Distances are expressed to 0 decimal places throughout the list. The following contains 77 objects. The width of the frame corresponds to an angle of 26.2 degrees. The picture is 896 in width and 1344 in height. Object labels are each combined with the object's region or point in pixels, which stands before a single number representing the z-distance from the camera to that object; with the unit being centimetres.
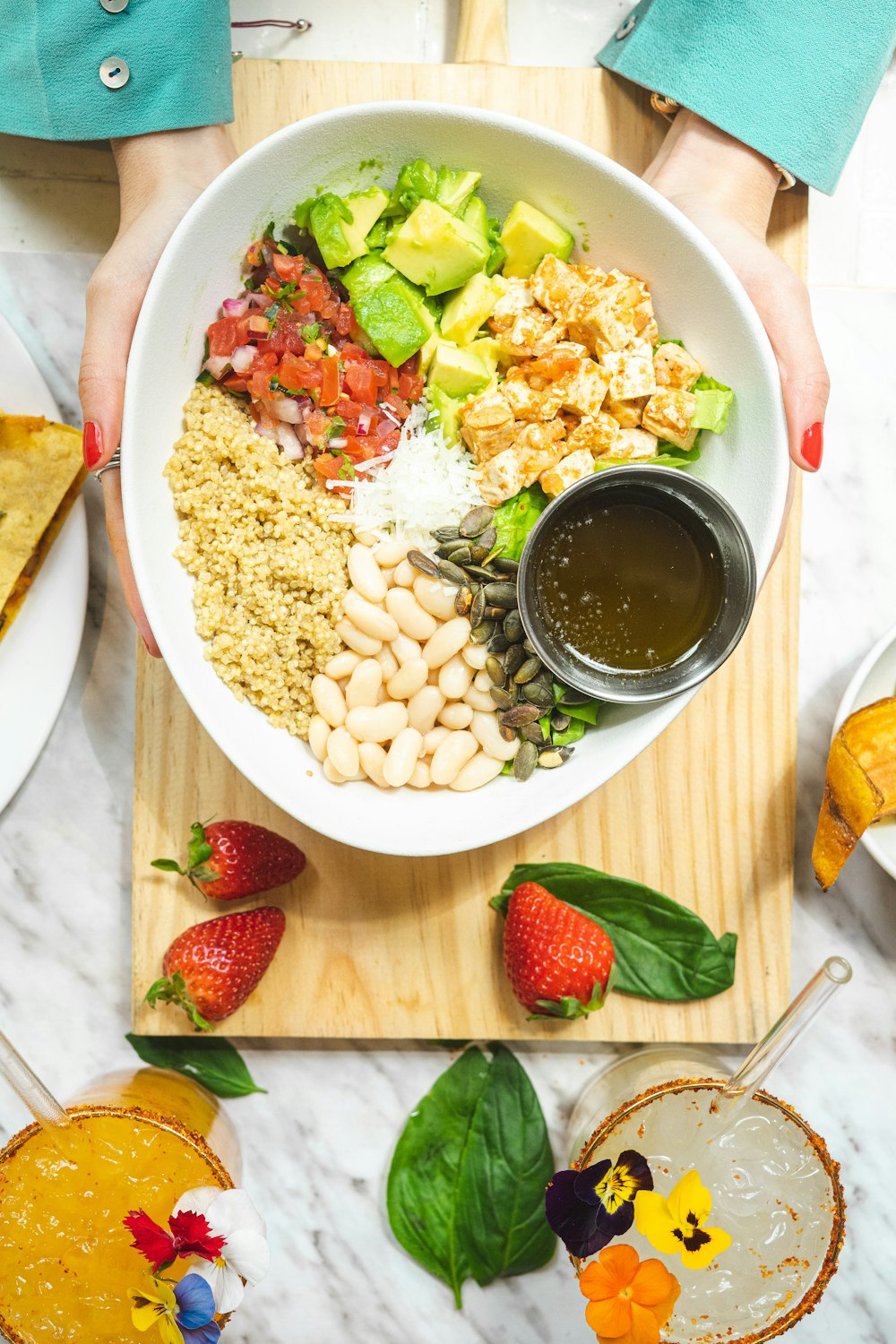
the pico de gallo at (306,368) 62
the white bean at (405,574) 62
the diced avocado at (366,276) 62
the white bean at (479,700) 63
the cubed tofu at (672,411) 61
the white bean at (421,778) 63
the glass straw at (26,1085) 59
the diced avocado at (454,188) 62
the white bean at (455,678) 63
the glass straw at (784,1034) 58
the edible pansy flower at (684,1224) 61
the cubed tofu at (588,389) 62
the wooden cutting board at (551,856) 66
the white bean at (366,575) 62
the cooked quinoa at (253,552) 61
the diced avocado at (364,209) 62
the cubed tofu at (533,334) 62
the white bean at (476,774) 63
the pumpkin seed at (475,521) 62
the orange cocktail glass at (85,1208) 61
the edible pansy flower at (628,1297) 60
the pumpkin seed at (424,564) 62
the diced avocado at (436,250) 61
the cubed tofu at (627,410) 62
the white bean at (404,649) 63
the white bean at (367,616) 62
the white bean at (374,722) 62
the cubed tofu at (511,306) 62
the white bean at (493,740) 63
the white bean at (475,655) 63
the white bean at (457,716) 63
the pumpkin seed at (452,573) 62
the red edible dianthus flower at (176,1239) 58
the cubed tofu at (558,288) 62
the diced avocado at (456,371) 62
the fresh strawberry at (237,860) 64
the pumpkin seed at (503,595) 63
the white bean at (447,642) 62
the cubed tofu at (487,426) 62
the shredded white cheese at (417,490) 62
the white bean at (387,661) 63
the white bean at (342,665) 62
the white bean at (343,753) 62
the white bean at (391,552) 62
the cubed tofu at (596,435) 62
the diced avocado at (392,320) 62
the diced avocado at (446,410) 63
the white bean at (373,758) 62
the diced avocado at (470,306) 62
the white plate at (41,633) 67
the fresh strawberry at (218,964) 64
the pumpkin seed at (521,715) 62
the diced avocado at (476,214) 62
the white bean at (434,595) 62
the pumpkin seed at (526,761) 62
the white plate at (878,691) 66
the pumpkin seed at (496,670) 63
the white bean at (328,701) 62
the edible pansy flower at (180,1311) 58
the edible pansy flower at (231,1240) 60
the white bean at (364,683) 62
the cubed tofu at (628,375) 61
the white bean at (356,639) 62
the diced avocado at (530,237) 62
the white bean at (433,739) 63
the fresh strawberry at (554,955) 64
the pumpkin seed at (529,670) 62
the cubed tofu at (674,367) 62
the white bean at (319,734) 62
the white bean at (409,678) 62
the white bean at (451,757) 62
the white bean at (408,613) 62
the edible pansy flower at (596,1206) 61
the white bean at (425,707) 63
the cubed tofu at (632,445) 62
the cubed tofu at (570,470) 61
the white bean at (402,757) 62
